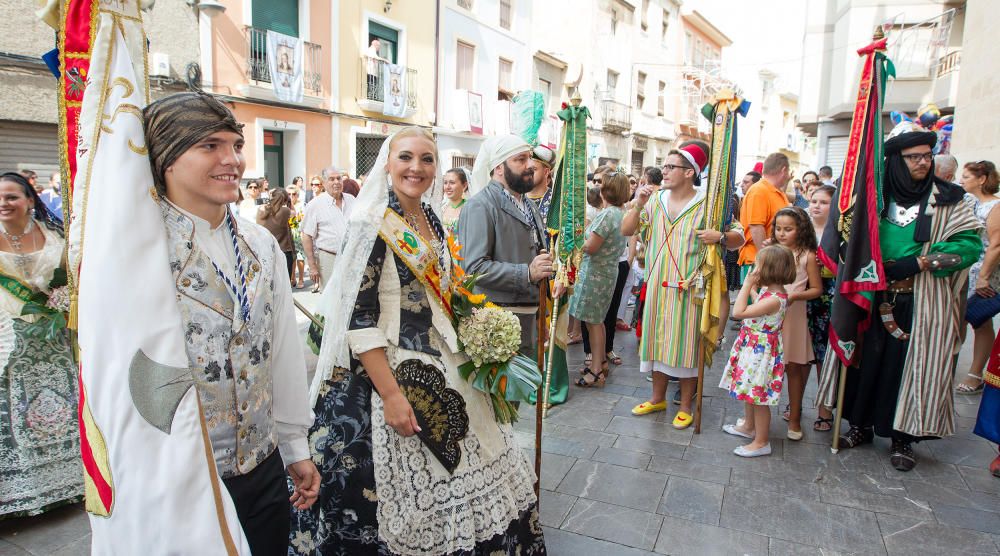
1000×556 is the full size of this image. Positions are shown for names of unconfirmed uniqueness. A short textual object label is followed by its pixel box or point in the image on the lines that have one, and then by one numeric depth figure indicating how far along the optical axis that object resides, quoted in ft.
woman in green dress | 17.90
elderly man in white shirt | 25.21
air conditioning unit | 39.00
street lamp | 38.37
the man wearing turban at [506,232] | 11.73
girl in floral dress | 13.19
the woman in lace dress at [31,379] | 10.52
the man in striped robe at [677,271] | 14.75
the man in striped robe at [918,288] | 12.28
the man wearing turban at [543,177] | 16.47
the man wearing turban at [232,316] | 5.02
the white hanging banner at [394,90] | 53.98
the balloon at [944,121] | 31.86
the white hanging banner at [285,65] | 44.57
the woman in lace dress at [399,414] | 7.35
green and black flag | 12.50
